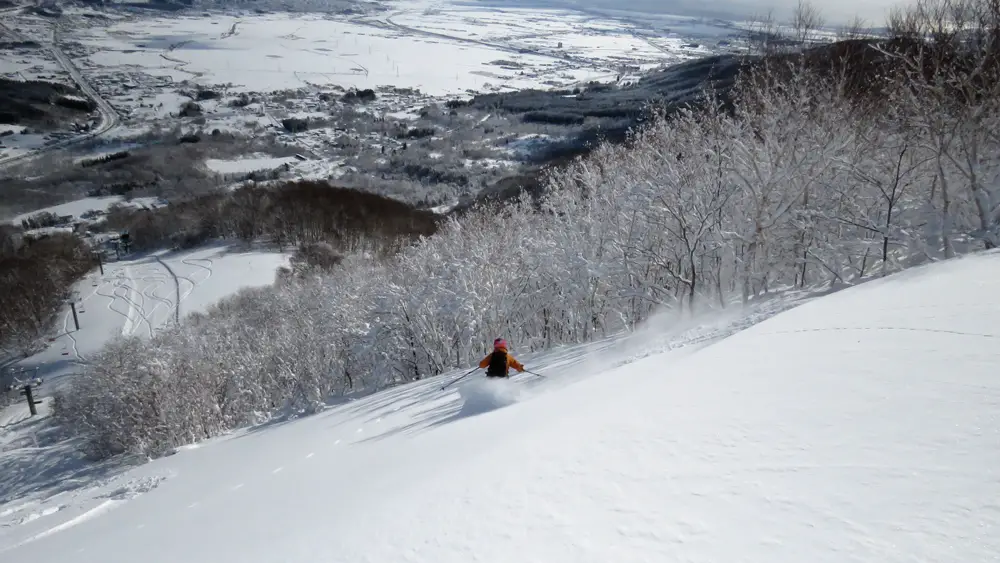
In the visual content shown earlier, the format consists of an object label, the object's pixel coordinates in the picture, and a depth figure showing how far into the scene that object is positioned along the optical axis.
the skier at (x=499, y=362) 10.45
